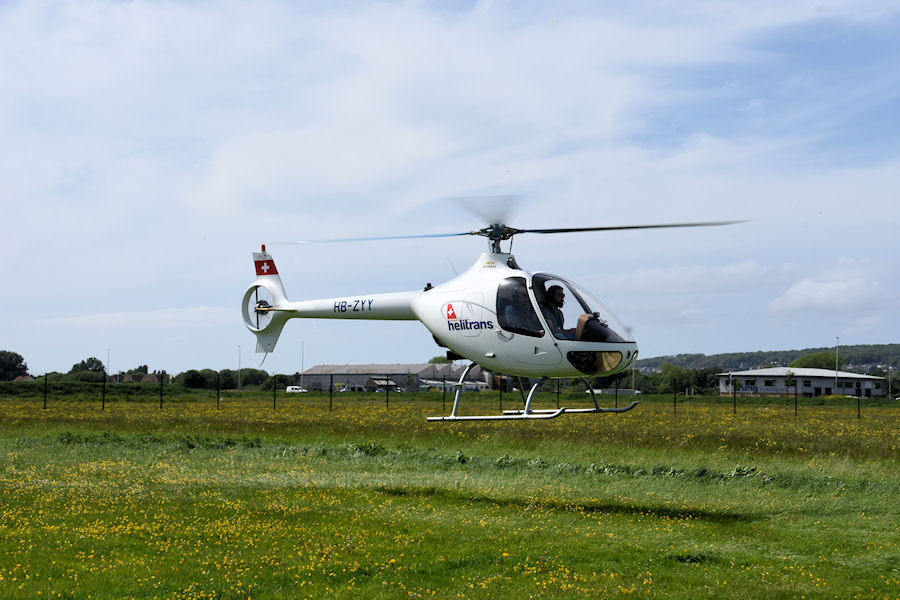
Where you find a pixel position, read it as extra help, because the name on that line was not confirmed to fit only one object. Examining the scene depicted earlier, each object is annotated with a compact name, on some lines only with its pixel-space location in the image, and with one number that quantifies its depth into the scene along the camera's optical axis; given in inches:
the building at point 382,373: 4825.3
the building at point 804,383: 4899.1
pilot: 657.0
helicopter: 649.0
